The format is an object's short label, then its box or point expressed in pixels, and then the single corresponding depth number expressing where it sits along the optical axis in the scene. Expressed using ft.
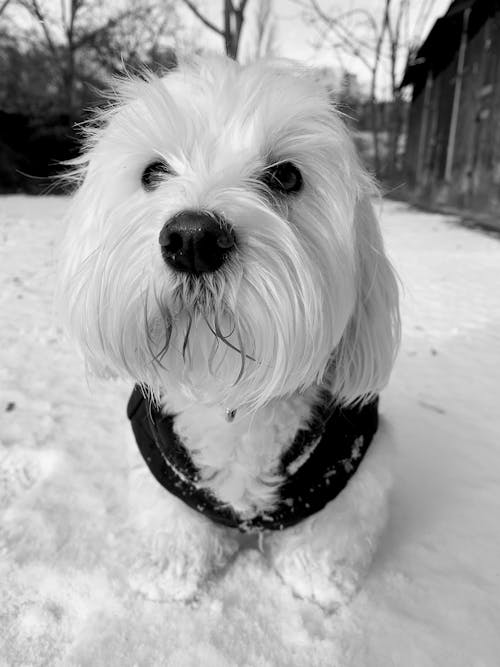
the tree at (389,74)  56.24
